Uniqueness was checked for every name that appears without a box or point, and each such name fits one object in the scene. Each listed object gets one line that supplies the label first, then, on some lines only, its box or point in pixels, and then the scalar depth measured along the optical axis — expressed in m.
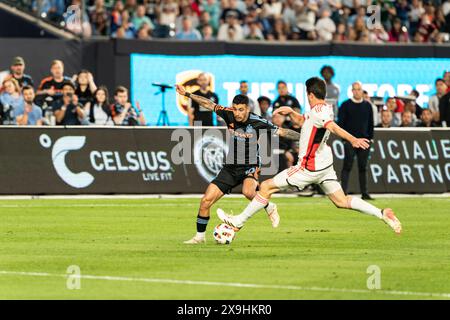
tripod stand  29.20
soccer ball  16.38
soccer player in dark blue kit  16.78
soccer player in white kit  16.08
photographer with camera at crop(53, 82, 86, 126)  26.73
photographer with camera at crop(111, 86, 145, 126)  27.64
